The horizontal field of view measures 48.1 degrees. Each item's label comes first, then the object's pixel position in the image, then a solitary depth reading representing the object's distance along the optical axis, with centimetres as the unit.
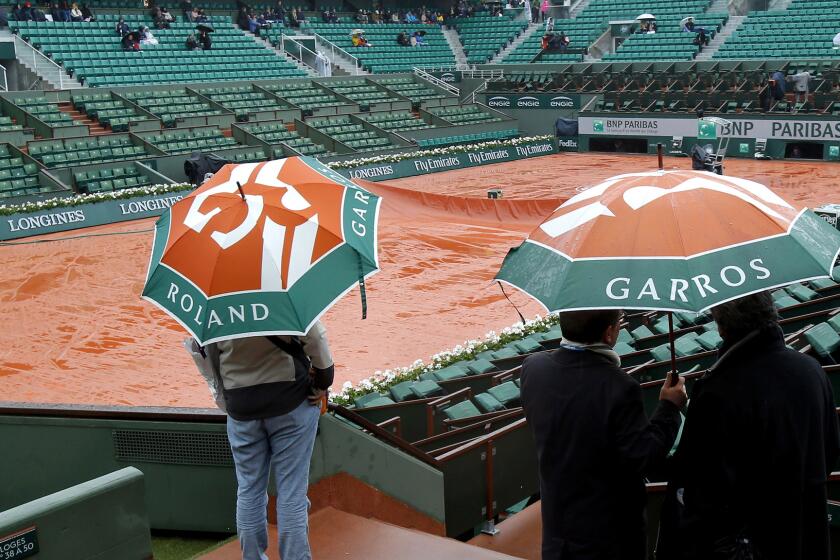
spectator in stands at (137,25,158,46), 3291
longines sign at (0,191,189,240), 1911
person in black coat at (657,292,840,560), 302
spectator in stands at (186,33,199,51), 3381
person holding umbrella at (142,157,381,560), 409
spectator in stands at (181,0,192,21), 3619
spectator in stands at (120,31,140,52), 3206
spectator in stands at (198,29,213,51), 3438
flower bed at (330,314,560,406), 819
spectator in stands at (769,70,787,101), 2889
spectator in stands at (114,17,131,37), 3228
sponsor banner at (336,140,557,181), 2630
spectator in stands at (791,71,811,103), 2898
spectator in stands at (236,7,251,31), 3819
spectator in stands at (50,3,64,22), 3259
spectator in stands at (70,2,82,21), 3284
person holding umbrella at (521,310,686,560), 316
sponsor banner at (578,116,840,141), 2747
